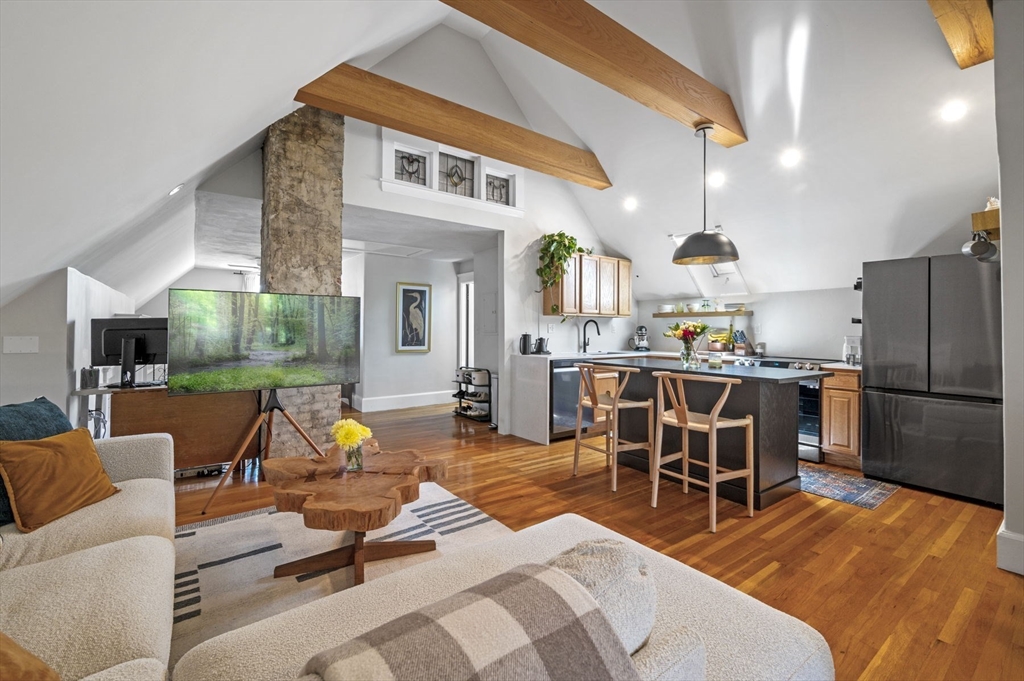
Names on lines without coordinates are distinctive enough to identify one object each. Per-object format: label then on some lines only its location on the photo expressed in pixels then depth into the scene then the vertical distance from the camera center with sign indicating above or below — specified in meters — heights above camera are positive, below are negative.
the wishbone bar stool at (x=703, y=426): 2.89 -0.56
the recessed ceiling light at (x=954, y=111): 3.13 +1.63
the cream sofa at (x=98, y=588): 1.06 -0.70
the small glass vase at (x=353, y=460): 2.29 -0.59
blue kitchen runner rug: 3.34 -1.15
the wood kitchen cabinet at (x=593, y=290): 5.52 +0.69
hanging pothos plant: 5.38 +1.03
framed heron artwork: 7.23 +0.40
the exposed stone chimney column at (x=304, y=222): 3.67 +1.02
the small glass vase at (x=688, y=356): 3.88 -0.11
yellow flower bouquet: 2.21 -0.47
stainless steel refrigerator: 3.23 -0.25
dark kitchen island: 3.21 -0.62
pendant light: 3.61 +0.76
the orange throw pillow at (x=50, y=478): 1.75 -0.56
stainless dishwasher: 5.05 -0.64
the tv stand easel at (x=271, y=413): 3.11 -0.49
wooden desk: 3.48 -0.62
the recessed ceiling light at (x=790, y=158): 3.98 +1.66
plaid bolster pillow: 0.54 -0.38
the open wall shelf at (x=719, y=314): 5.63 +0.38
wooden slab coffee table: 1.80 -0.66
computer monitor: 3.51 +0.00
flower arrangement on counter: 3.79 +0.08
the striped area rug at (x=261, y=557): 1.94 -1.15
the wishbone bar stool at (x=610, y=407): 3.52 -0.53
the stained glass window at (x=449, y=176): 4.41 +1.81
